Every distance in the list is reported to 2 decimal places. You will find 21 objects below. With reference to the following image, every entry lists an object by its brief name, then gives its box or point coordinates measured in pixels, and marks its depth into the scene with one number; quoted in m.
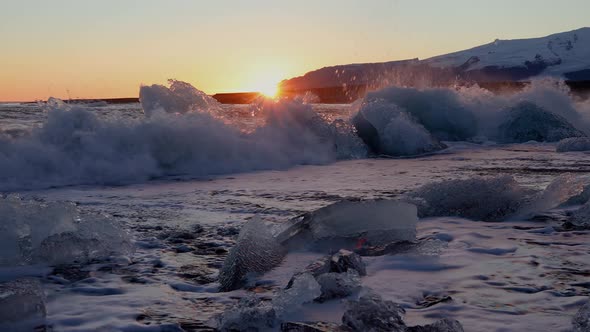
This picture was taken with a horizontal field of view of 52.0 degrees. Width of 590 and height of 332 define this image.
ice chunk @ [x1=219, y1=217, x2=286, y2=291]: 2.90
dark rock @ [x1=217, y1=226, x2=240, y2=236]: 4.00
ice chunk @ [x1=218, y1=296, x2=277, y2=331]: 2.18
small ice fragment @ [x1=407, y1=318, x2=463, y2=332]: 2.03
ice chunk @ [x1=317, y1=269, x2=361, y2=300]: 2.54
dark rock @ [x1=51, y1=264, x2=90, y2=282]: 3.04
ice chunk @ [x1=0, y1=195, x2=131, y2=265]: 3.34
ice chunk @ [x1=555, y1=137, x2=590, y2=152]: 10.58
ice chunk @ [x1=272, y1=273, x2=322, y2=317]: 2.36
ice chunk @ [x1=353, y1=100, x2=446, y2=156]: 11.97
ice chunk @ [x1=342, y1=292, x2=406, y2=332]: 2.04
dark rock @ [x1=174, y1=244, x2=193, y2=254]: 3.55
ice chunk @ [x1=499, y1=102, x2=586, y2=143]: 14.24
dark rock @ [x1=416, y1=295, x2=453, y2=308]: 2.47
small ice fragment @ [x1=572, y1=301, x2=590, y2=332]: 2.01
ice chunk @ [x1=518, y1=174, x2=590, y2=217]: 4.34
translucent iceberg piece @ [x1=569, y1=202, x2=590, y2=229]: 3.88
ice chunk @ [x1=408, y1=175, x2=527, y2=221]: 4.33
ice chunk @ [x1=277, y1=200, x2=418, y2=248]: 3.52
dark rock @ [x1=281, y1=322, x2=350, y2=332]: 2.03
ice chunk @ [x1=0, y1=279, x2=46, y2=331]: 2.33
